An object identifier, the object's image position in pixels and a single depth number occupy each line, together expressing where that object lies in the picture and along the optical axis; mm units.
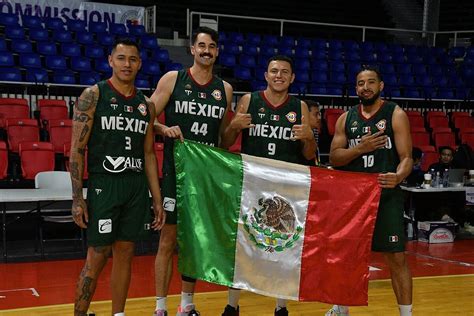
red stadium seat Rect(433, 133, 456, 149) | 12375
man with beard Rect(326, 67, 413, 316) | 4387
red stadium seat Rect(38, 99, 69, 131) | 10008
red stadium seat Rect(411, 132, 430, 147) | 11992
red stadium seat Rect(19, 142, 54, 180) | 8359
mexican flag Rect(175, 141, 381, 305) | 4422
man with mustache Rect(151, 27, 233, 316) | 4508
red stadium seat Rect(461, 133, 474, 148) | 12595
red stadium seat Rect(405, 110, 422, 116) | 13039
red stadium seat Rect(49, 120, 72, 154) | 9086
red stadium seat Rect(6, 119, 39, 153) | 8929
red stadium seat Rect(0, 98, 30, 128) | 9711
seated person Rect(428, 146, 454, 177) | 9625
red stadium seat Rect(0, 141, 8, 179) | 8133
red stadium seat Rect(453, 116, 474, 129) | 13391
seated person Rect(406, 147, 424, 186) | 9239
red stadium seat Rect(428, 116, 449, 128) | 13180
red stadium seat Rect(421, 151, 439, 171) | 11111
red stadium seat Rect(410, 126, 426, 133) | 12102
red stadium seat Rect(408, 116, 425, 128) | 12807
